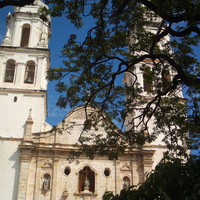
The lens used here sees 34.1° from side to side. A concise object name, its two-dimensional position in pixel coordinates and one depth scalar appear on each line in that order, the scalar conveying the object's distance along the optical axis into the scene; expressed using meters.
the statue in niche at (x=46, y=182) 16.70
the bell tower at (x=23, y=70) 18.80
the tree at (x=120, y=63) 8.59
